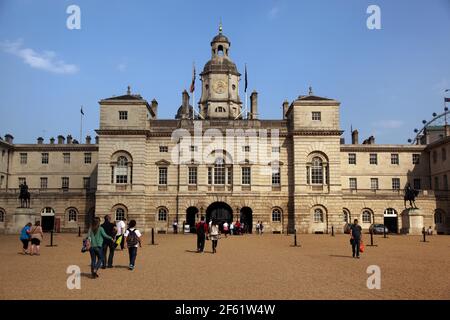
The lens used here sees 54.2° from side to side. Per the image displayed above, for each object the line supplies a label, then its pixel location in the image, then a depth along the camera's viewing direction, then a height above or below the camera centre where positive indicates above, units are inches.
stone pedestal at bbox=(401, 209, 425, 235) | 1676.9 -59.8
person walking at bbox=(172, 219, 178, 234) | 1781.5 -81.0
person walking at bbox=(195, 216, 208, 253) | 920.3 -56.8
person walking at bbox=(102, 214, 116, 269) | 651.5 -51.8
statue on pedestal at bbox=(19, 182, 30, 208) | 1617.9 +56.9
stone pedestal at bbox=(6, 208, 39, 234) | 1636.3 -29.9
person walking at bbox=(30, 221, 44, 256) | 841.5 -59.0
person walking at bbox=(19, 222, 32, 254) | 852.0 -55.9
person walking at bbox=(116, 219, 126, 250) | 910.2 -43.2
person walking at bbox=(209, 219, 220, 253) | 926.4 -61.7
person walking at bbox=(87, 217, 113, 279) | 567.2 -44.7
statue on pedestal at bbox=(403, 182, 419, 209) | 1686.8 +43.5
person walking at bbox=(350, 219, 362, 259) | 816.3 -58.2
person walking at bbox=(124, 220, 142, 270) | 638.4 -51.5
